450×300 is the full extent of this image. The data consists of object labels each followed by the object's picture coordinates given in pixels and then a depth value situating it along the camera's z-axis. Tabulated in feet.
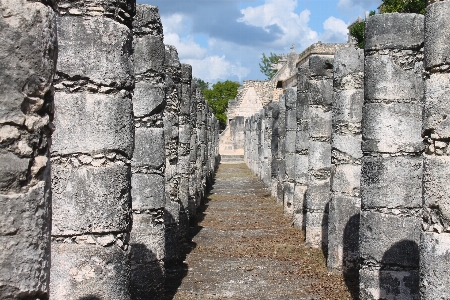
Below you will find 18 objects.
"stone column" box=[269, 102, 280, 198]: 60.14
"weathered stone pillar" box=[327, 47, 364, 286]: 28.73
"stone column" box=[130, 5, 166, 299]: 23.32
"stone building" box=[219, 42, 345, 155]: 137.49
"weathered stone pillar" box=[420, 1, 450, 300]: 13.08
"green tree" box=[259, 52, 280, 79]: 274.61
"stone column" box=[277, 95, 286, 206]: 55.16
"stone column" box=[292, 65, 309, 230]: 41.78
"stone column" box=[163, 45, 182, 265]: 29.14
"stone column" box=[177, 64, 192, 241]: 36.47
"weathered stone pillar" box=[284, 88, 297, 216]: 47.85
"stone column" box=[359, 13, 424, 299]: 21.48
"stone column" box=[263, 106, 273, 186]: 69.97
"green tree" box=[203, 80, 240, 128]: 200.75
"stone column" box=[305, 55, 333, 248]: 35.53
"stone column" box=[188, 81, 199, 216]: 47.09
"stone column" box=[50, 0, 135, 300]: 14.97
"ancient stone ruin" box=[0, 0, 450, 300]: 7.25
